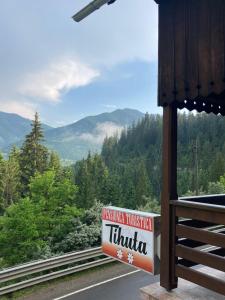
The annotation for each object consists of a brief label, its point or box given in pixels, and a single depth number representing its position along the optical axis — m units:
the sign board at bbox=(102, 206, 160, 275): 3.73
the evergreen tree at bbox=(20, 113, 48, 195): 36.96
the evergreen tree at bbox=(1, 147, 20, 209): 39.18
